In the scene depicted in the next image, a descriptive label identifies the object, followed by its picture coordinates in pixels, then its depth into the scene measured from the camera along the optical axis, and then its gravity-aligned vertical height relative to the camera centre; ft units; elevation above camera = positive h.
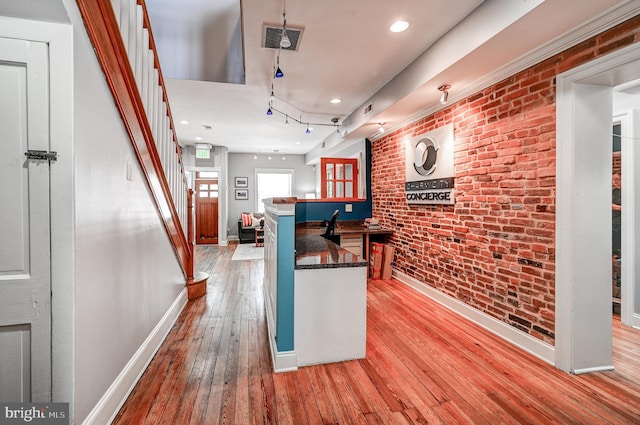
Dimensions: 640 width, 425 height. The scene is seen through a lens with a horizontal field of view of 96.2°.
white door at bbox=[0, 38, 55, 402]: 3.94 -0.24
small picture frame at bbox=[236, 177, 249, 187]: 28.07 +2.73
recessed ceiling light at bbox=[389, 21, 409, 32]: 7.33 +4.78
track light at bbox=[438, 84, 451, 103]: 9.20 +3.93
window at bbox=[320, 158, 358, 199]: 16.96 +2.03
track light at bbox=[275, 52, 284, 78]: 8.63 +4.14
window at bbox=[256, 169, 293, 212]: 28.73 +2.74
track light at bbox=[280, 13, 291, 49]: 7.18 +4.36
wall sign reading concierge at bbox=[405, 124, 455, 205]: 10.52 +1.67
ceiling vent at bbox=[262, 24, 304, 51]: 7.62 +4.82
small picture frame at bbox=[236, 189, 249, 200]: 28.07 +1.55
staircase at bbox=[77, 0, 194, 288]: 5.07 +2.68
